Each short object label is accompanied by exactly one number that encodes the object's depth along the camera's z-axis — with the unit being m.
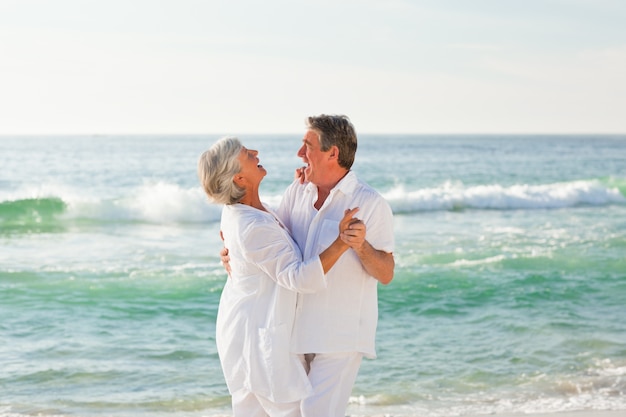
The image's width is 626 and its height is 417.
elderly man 3.65
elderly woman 3.53
